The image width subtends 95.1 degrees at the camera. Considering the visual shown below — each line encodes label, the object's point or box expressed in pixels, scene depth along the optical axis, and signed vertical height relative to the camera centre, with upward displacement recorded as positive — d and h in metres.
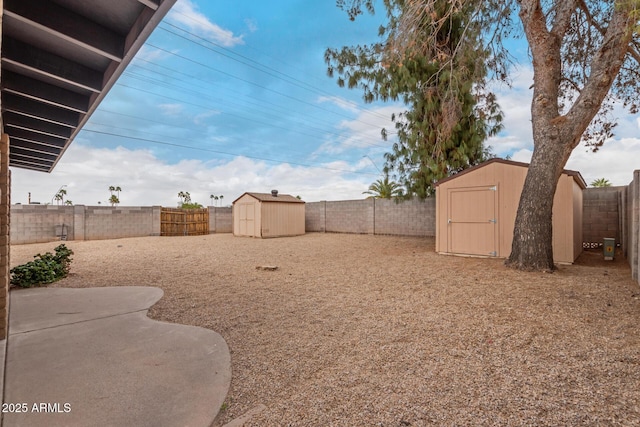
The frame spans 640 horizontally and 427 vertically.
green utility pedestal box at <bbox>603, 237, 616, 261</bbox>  6.80 -0.71
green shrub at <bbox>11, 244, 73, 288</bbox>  4.79 -0.97
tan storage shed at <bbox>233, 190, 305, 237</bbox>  14.02 +0.09
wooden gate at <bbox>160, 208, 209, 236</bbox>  14.94 -0.28
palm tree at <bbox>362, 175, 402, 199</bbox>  18.08 +1.86
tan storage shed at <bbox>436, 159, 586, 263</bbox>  6.43 +0.17
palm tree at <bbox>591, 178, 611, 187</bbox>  15.87 +1.97
